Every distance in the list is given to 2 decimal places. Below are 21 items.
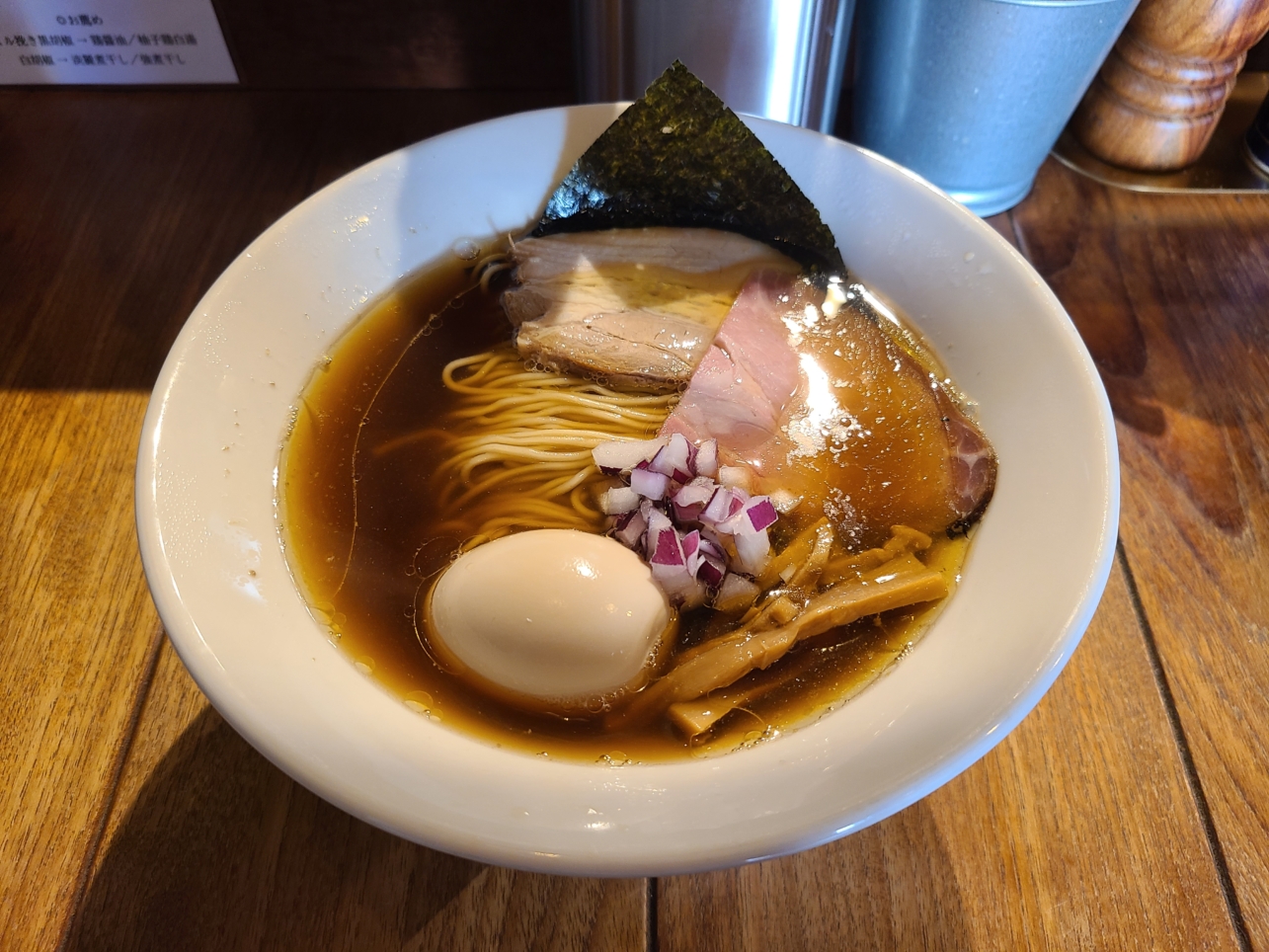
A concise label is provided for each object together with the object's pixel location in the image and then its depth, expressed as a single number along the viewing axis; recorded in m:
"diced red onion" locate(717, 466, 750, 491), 0.24
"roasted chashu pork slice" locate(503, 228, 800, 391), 0.27
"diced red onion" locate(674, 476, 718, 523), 0.22
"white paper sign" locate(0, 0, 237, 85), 0.33
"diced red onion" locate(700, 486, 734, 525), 0.22
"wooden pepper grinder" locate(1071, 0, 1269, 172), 0.31
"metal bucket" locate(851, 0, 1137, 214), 0.28
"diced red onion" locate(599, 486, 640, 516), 0.23
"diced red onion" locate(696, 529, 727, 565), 0.22
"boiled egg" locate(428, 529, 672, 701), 0.21
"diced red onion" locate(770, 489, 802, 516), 0.24
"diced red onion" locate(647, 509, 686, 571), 0.21
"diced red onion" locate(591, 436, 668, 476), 0.24
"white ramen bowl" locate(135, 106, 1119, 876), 0.16
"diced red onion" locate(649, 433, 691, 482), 0.23
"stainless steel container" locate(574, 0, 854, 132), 0.27
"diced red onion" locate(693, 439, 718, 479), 0.23
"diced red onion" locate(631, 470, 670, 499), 0.23
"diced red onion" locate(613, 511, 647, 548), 0.22
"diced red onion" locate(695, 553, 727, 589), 0.22
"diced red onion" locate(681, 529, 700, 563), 0.22
